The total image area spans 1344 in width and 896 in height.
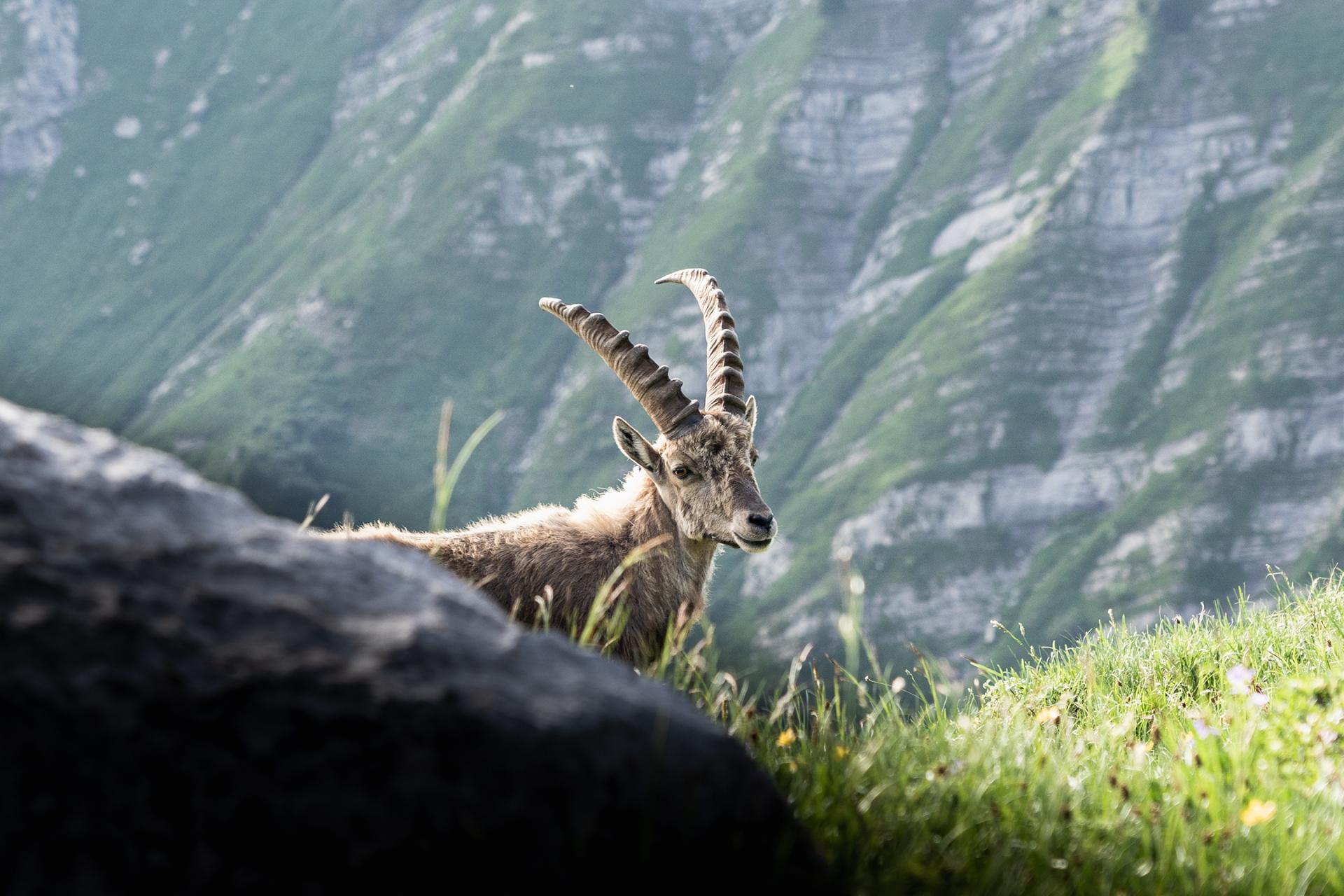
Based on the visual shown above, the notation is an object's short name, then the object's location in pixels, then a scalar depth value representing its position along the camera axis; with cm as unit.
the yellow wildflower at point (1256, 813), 1116
